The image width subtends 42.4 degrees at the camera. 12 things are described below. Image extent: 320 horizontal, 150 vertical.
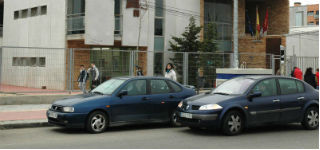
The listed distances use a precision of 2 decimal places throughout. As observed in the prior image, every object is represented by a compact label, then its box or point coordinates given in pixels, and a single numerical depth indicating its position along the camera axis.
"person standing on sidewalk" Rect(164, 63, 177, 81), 15.54
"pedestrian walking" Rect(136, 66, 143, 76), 17.06
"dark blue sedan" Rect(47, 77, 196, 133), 9.55
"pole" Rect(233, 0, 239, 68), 17.91
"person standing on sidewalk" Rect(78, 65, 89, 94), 17.04
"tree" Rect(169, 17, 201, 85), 25.86
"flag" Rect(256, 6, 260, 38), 30.58
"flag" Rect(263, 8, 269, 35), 32.22
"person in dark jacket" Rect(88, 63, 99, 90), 16.69
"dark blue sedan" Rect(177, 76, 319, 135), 9.23
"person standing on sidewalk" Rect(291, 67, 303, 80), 18.28
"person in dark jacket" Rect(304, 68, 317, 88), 18.31
